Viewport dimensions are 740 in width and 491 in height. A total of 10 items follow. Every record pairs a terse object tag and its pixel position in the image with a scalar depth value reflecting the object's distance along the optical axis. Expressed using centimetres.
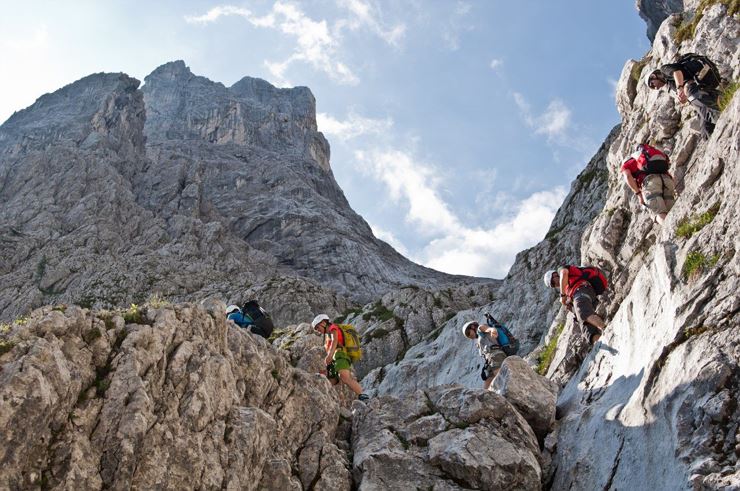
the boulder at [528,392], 1383
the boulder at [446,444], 1168
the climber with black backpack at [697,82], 1588
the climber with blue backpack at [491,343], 1898
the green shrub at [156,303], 1307
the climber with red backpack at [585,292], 1575
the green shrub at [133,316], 1238
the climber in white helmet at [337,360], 1839
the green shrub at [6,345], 962
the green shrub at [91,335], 1117
